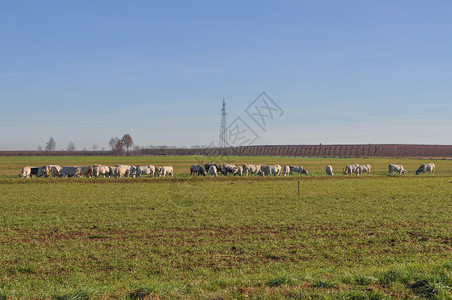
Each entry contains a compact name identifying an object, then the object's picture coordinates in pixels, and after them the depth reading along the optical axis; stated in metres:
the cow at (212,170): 55.22
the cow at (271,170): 58.28
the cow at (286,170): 58.99
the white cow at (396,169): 60.47
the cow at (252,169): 57.41
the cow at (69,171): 50.69
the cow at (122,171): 52.16
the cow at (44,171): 51.44
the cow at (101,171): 51.51
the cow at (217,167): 59.07
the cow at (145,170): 53.64
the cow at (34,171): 51.91
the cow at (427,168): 62.06
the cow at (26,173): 49.38
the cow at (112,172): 52.09
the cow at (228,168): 57.59
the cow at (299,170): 58.94
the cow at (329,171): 57.49
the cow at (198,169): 55.24
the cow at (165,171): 54.24
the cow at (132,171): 53.25
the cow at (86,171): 51.66
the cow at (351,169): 58.53
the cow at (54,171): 51.40
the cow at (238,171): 56.33
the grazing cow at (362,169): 58.68
